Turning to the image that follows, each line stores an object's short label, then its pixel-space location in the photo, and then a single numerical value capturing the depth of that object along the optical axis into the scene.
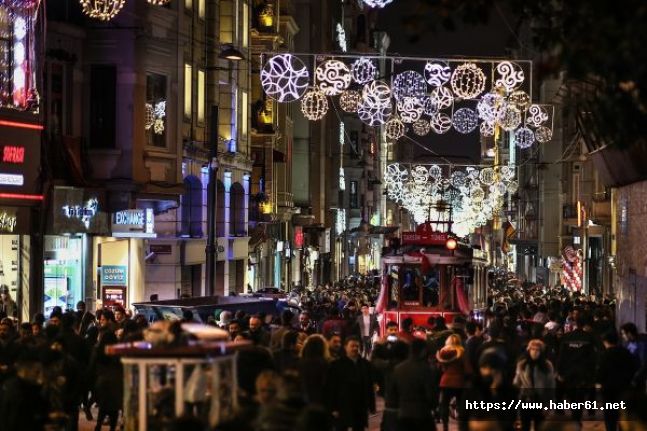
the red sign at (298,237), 71.62
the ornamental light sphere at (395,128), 49.91
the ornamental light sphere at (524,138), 56.42
